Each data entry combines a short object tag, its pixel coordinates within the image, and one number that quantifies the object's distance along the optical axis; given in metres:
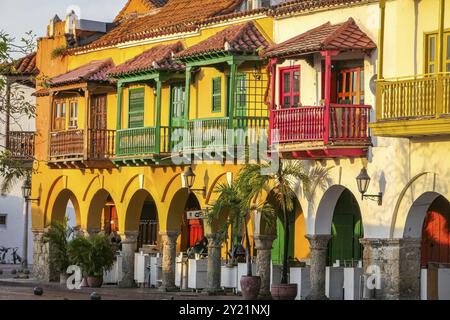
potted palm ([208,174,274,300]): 35.97
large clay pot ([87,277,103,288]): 42.25
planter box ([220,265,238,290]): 39.34
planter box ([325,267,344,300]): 36.19
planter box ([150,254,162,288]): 42.69
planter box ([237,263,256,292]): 38.78
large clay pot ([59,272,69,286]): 43.85
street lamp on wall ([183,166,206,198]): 38.91
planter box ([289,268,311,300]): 36.66
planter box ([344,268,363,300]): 35.12
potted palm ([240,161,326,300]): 35.22
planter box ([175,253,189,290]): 40.91
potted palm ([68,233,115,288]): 41.75
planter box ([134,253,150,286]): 43.03
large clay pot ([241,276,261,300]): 35.91
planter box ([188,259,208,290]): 40.25
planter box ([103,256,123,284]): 43.97
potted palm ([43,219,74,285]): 43.22
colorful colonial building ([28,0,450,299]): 33.06
